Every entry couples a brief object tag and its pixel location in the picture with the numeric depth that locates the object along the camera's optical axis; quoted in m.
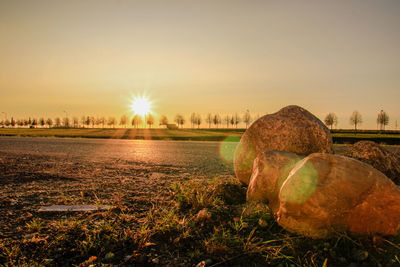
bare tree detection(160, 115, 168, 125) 124.91
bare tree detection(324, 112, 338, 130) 95.88
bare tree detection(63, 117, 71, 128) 139.00
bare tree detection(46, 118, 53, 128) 146.25
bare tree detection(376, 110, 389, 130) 93.85
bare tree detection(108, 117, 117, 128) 137.20
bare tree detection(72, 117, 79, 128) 145.12
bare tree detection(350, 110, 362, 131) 97.29
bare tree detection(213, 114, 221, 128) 125.56
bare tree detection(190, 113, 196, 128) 129.38
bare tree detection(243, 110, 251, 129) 115.39
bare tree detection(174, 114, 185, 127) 129.00
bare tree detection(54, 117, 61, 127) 145.50
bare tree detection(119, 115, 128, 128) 140.06
